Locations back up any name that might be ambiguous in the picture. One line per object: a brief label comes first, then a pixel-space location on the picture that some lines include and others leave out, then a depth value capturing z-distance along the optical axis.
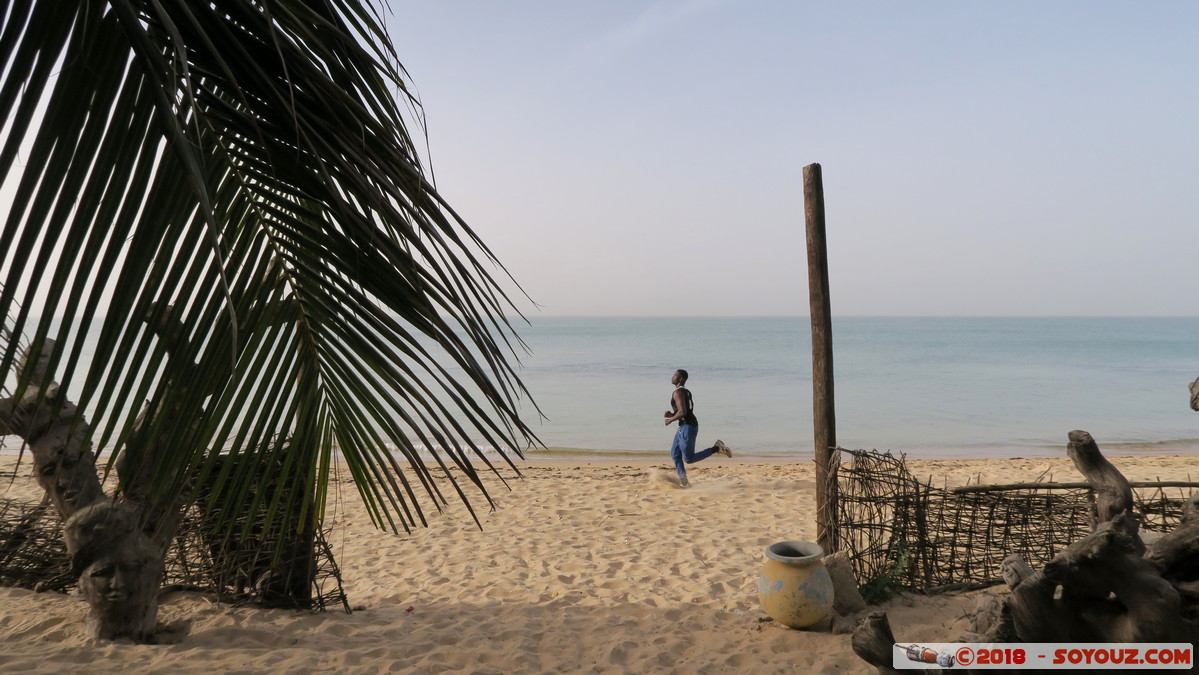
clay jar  4.41
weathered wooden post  5.34
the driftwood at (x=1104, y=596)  2.24
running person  9.14
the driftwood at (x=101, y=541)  3.90
